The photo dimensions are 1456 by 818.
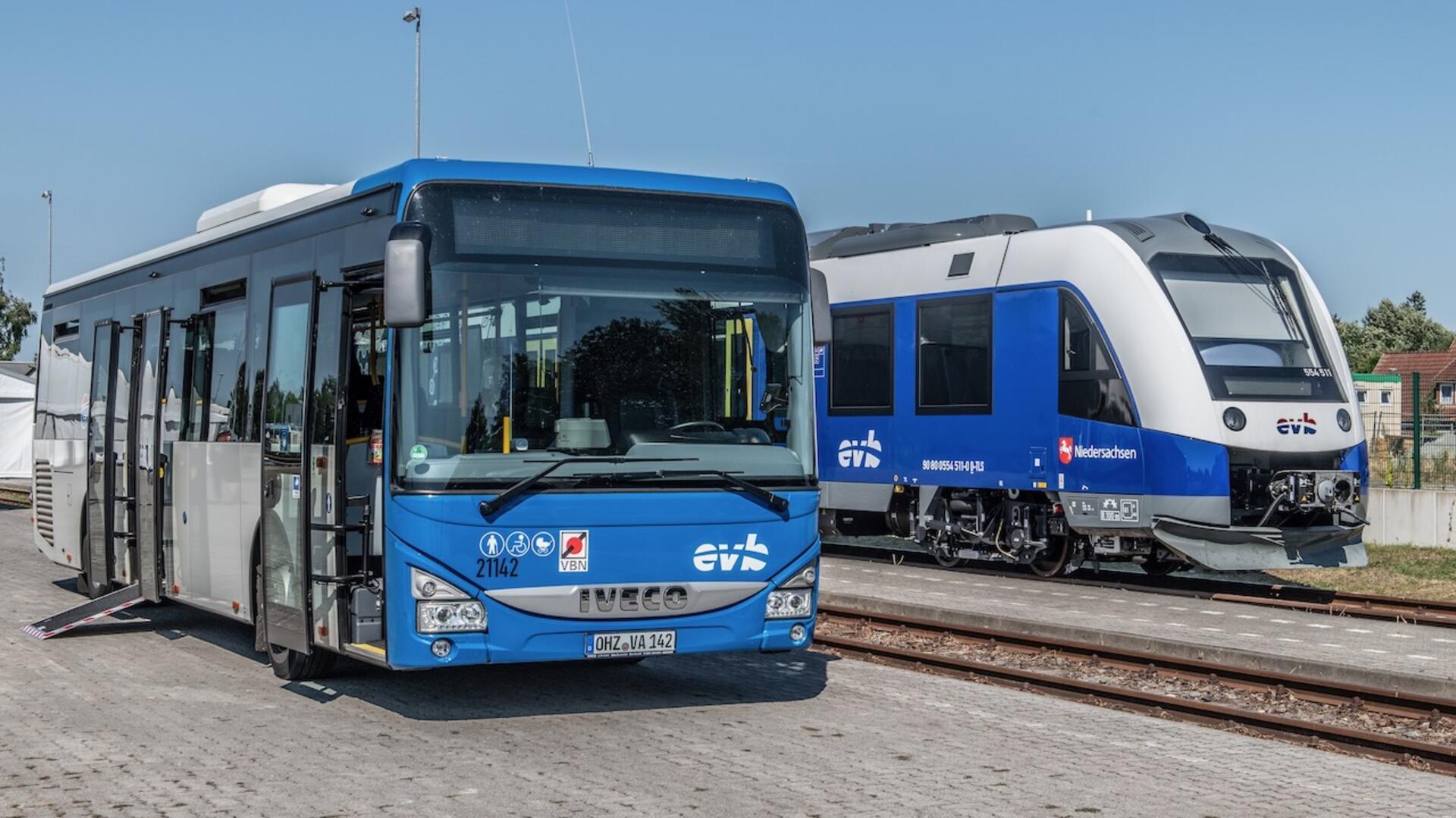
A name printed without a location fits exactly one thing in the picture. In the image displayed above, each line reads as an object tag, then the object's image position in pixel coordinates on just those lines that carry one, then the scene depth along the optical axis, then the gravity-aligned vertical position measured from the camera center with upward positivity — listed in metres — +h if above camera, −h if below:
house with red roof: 22.56 +2.90
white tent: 53.94 +1.36
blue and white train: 16.31 +0.74
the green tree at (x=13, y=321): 90.69 +7.71
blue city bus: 9.15 +0.27
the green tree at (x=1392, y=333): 103.12 +8.66
